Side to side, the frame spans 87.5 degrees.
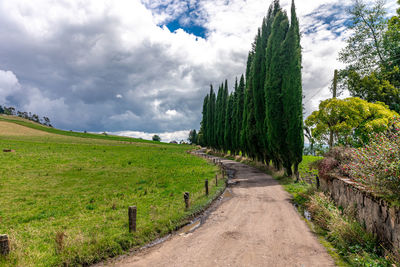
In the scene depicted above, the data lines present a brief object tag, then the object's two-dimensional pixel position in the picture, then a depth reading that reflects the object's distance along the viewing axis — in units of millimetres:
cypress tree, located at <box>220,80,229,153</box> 48750
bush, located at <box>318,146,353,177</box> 10227
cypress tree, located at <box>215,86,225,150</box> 50031
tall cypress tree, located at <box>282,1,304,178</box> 17234
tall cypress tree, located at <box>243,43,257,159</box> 28569
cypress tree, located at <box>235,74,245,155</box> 37191
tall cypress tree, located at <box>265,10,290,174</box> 18719
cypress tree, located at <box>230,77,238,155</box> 41000
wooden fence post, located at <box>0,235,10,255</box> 5227
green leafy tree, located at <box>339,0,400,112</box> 21750
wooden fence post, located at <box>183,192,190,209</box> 10012
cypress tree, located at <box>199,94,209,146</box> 63669
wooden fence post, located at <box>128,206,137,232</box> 7367
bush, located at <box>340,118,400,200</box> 5723
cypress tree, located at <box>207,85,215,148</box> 58562
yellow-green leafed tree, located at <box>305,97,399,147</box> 15930
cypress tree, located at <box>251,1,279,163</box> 24234
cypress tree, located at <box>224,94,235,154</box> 44631
